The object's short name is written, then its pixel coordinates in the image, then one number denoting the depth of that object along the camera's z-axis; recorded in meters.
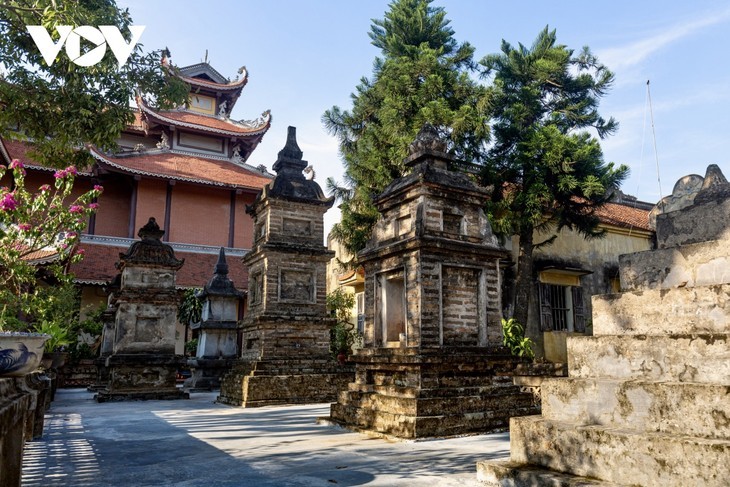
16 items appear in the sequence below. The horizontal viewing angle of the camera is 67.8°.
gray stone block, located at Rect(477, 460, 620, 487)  3.60
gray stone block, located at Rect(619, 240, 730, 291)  3.71
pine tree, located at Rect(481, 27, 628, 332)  15.58
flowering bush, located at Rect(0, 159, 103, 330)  8.96
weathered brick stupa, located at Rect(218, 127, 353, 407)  12.34
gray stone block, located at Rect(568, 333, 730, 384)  3.40
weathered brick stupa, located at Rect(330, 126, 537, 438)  7.66
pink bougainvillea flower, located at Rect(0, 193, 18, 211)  8.30
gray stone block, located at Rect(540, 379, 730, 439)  3.26
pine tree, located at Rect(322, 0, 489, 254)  16.19
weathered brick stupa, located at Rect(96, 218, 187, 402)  14.04
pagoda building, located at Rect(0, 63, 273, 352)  25.89
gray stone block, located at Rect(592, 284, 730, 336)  3.54
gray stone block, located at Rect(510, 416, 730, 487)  3.09
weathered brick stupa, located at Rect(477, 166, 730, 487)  3.29
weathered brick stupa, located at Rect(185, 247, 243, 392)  17.53
